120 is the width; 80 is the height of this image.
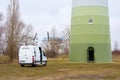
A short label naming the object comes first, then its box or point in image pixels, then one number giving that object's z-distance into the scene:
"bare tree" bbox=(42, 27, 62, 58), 51.53
